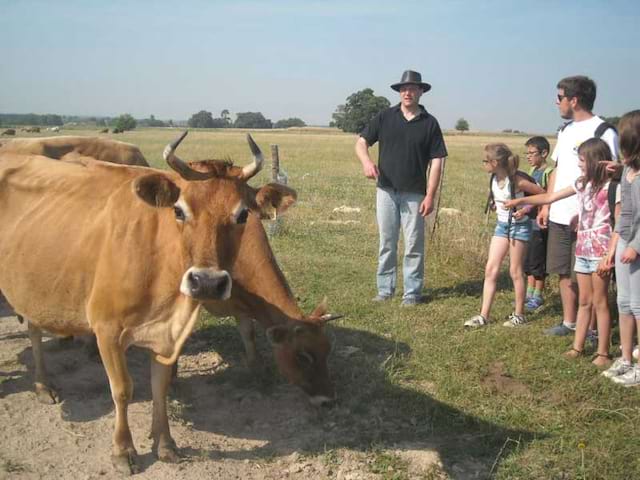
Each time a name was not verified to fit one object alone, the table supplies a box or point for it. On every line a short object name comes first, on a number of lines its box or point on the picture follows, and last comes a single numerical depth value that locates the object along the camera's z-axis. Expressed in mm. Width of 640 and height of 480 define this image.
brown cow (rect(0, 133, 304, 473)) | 3770
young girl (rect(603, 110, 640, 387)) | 4633
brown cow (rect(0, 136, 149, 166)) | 6703
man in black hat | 7184
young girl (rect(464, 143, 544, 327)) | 6438
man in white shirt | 5703
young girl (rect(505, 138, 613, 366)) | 5211
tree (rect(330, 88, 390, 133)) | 74688
